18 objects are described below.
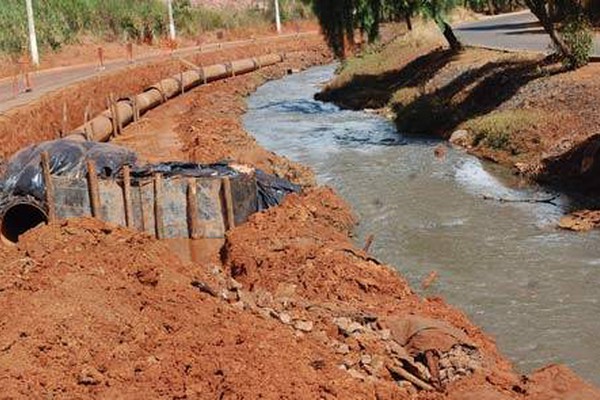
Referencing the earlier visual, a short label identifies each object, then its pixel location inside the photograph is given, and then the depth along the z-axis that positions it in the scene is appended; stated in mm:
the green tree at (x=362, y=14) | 39072
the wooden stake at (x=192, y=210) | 16969
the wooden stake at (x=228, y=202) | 17000
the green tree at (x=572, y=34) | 27672
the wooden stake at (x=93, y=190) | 16594
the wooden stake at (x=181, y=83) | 44375
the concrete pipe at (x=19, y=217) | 17375
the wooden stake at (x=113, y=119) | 29891
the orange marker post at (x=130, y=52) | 52869
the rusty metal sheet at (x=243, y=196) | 17444
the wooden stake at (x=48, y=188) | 16531
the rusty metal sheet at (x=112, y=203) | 17000
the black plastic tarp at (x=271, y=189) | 18688
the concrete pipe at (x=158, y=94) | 27823
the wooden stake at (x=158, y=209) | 16922
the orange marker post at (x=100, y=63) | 45875
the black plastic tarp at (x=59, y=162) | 17484
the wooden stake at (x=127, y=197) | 16797
